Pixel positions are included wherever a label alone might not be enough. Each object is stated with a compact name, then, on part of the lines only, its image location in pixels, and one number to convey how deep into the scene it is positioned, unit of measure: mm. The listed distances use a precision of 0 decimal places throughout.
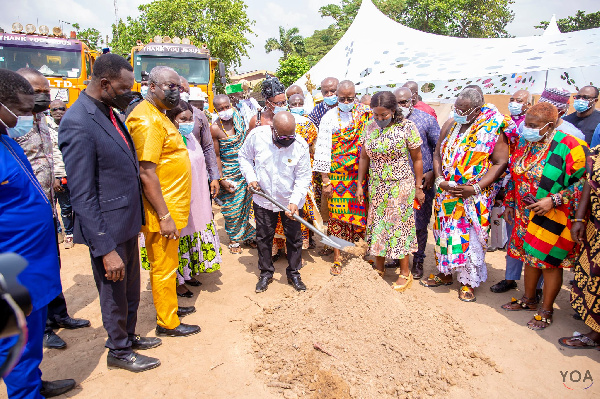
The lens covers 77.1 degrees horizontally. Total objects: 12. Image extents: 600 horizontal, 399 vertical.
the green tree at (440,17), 29641
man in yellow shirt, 2676
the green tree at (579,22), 32531
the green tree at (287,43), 35147
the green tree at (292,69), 22156
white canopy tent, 8797
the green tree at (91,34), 24558
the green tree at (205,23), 21391
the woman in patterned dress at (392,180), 3703
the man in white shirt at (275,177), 3783
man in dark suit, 2268
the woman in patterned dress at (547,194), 3107
